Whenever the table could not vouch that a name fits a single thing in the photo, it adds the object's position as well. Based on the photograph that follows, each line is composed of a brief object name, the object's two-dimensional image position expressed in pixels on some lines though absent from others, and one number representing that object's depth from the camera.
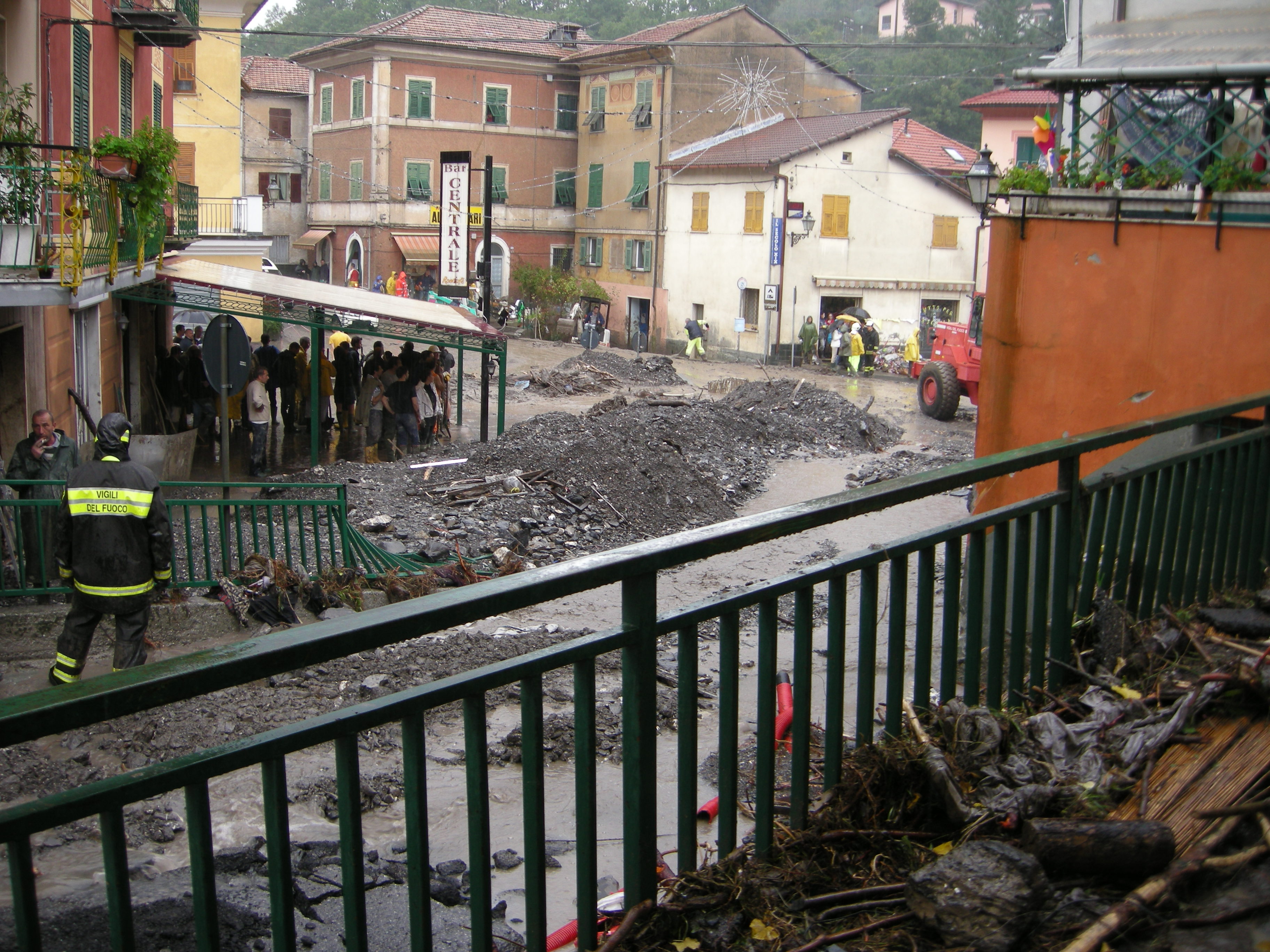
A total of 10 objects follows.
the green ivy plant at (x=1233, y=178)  7.30
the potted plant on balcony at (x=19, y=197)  10.30
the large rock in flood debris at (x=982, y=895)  2.29
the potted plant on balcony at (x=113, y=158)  12.20
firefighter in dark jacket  7.59
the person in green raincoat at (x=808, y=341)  37.09
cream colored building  37.12
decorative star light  43.25
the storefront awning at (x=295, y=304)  17.11
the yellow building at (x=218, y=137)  28.03
